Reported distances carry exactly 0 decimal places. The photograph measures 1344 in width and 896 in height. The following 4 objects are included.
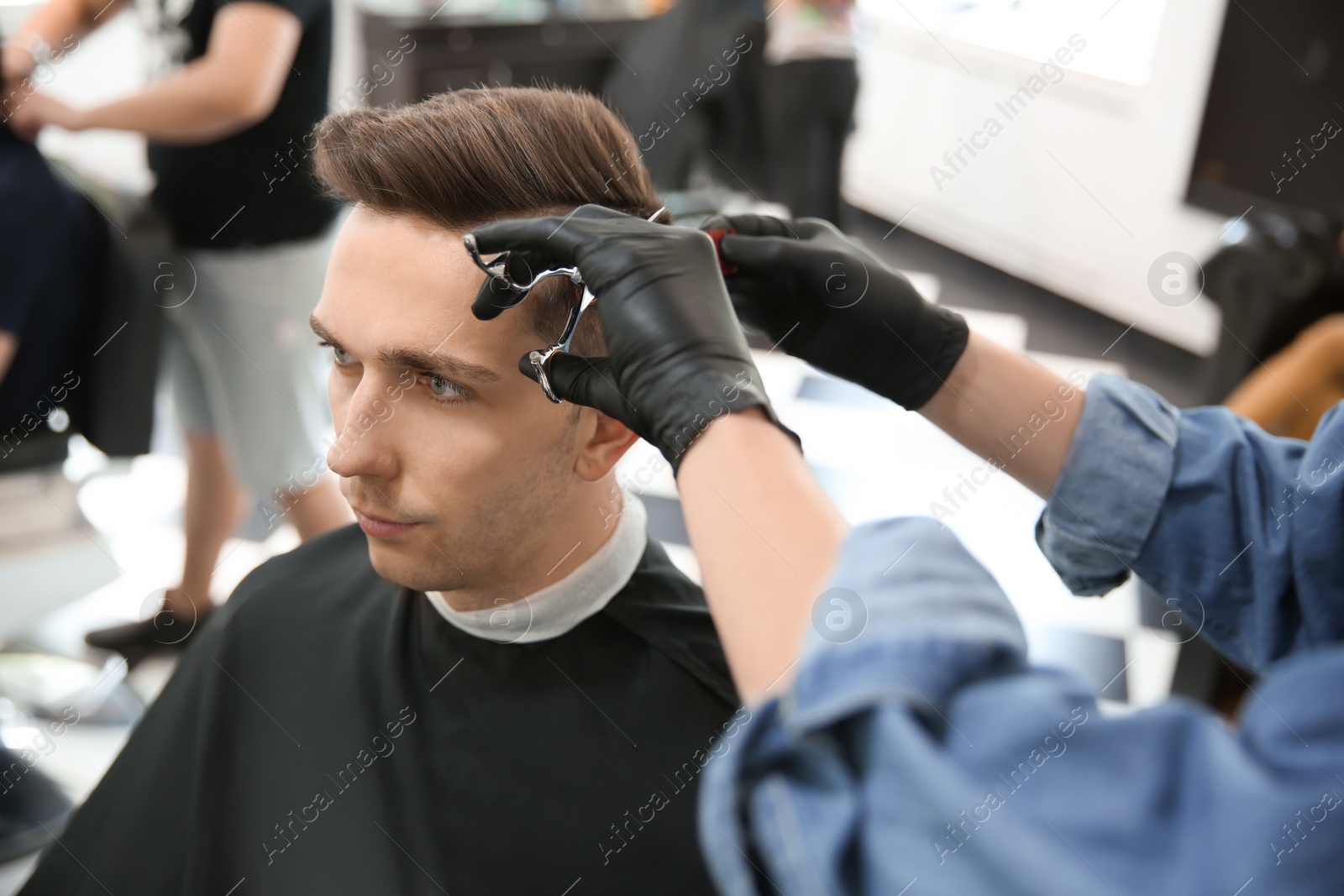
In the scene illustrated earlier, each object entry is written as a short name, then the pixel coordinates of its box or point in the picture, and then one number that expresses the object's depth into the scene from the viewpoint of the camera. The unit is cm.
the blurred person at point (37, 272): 184
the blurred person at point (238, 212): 208
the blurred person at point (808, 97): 436
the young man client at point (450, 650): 116
